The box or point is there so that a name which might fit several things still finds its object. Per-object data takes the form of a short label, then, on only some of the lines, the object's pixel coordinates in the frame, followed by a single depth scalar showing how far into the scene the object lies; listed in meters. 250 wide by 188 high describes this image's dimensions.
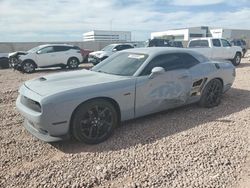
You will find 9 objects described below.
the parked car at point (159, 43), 12.81
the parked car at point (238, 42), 17.76
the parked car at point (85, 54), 13.11
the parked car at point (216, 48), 10.41
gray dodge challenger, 2.74
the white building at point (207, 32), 54.69
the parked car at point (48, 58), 10.36
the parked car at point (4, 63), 12.60
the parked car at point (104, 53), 11.44
